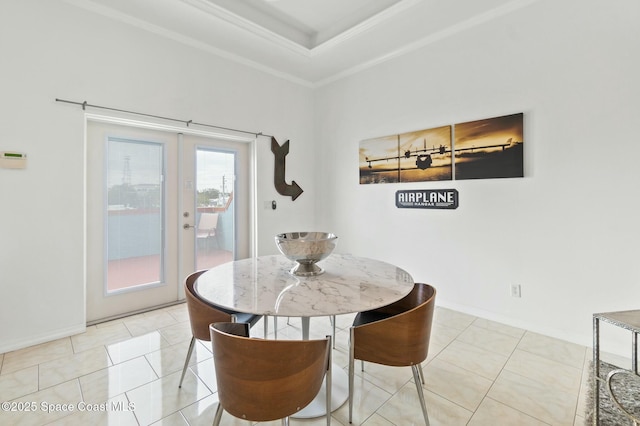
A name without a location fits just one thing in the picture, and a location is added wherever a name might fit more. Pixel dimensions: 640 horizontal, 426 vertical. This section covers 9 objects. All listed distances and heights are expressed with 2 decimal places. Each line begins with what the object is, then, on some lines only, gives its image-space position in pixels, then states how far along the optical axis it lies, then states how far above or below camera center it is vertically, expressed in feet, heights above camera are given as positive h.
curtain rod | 8.70 +3.37
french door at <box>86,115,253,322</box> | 9.55 +0.14
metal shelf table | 4.43 -1.68
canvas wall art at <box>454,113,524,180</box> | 8.93 +2.09
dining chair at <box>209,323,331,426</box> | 3.68 -2.06
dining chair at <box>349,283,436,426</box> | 4.88 -2.14
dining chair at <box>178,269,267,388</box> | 5.45 -1.90
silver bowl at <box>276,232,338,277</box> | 5.81 -0.75
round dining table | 4.46 -1.35
